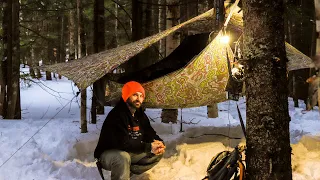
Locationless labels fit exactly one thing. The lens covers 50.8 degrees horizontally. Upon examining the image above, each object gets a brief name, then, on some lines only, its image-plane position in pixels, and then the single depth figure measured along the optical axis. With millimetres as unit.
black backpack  2830
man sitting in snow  3326
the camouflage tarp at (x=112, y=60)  3805
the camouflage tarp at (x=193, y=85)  4473
